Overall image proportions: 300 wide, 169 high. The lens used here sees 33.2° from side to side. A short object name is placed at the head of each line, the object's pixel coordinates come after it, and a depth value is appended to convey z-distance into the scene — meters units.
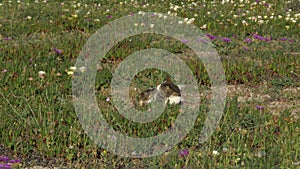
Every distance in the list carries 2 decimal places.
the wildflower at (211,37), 10.10
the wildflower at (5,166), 4.51
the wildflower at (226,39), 10.04
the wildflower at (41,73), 7.05
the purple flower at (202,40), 9.90
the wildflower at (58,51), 8.51
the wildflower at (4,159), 4.78
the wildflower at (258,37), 10.59
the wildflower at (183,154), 4.91
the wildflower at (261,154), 4.83
